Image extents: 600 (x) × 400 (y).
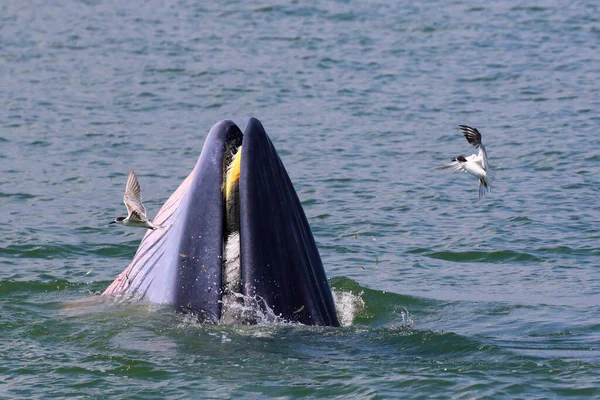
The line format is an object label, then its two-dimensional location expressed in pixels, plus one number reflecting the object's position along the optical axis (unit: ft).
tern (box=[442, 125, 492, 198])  64.39
